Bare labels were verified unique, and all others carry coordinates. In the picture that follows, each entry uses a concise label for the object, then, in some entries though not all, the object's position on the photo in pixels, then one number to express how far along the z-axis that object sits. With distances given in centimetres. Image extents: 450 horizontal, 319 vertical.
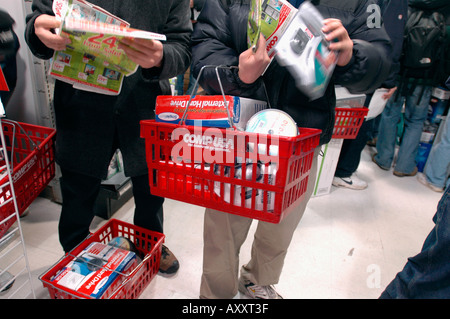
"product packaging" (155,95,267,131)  79
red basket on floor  117
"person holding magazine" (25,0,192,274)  105
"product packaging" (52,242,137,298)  117
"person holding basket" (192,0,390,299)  85
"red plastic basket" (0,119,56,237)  119
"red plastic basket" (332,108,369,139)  188
